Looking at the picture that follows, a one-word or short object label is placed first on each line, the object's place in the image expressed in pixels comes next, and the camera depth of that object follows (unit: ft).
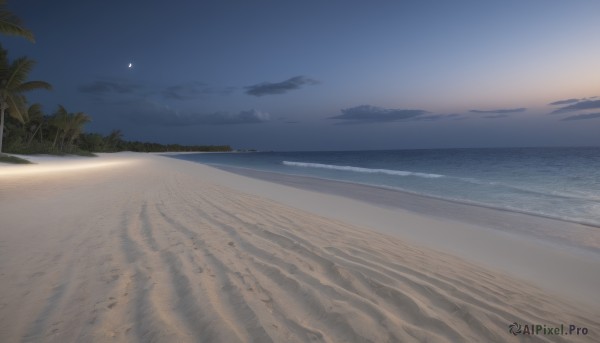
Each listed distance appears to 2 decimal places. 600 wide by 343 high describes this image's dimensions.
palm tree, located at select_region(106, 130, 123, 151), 227.40
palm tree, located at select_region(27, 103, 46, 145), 111.98
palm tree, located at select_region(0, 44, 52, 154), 72.28
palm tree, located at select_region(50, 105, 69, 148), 128.26
